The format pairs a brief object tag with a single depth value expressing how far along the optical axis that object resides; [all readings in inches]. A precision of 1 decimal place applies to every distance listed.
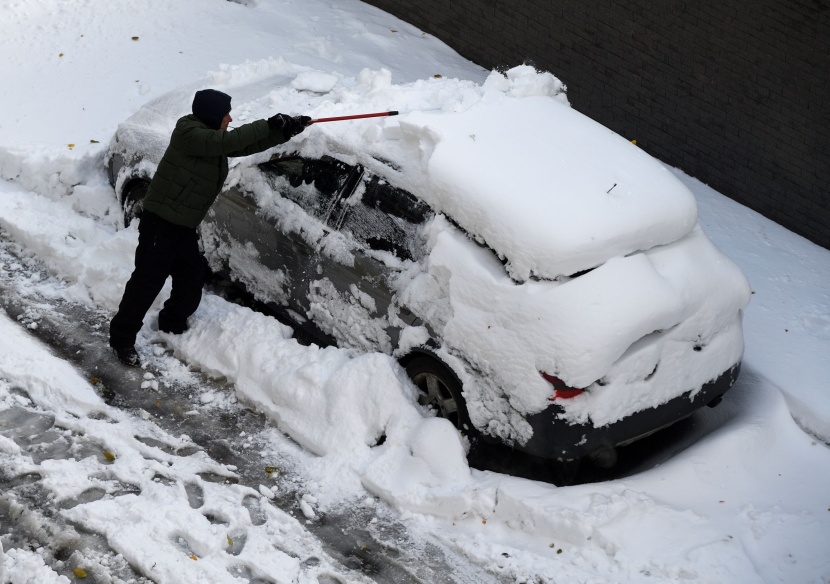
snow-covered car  397.1
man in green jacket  448.8
